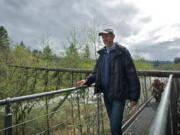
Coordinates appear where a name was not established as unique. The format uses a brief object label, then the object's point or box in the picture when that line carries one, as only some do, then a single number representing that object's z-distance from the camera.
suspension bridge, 1.29
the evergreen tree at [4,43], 8.94
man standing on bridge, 2.05
